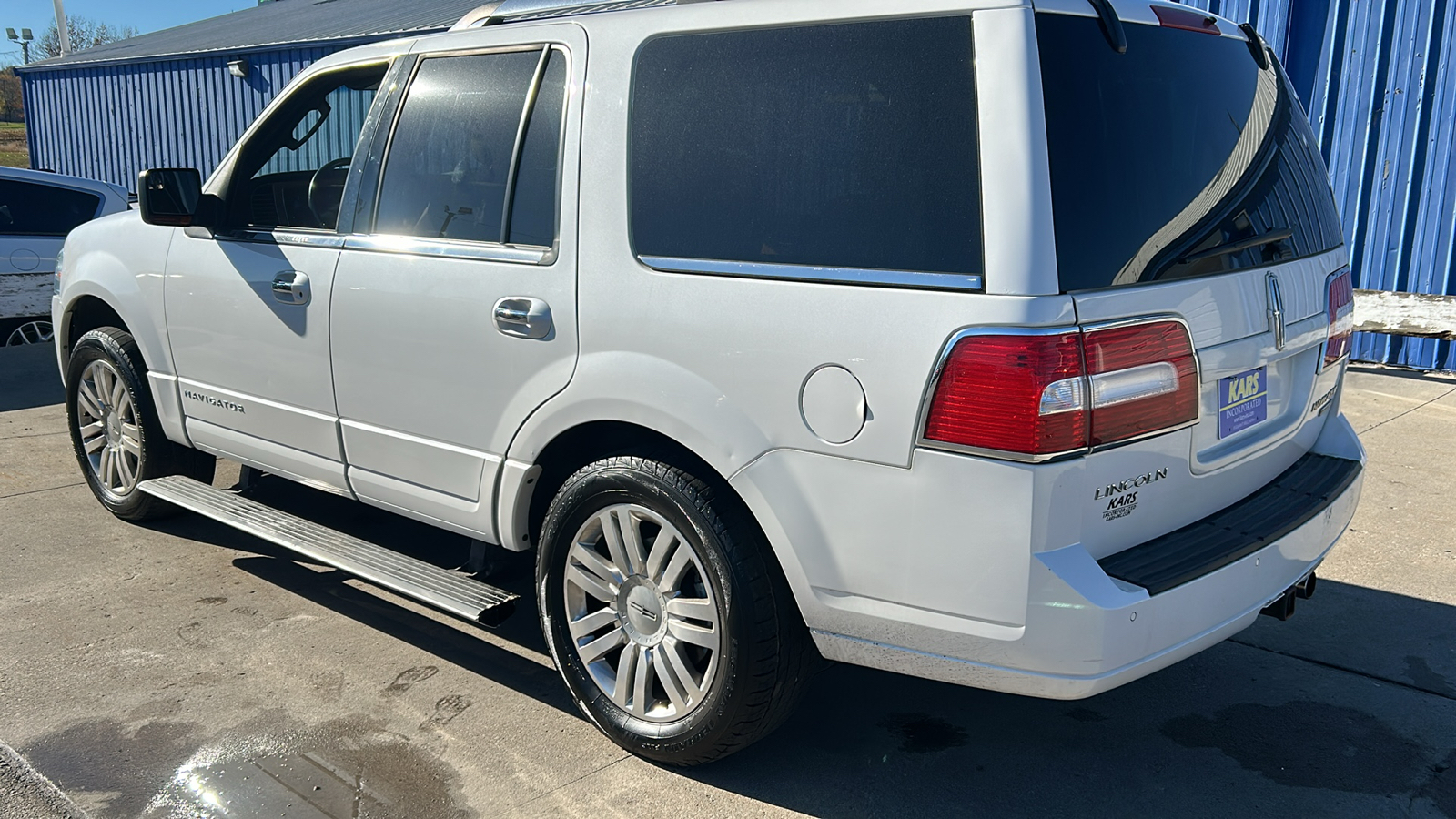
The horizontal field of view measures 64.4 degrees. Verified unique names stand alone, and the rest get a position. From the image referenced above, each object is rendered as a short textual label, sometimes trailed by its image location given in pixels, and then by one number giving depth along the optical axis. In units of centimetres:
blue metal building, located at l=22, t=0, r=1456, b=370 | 862
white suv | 244
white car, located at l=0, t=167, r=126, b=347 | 899
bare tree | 5581
